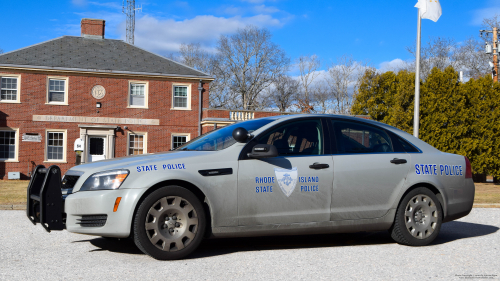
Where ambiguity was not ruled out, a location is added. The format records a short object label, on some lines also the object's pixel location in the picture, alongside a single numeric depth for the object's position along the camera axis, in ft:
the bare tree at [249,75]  162.71
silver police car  15.47
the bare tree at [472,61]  152.06
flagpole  50.29
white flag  51.01
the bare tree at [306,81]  167.53
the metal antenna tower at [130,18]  131.94
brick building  78.33
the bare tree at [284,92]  175.01
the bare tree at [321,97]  173.71
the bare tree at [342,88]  167.85
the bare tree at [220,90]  164.76
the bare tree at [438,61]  159.74
